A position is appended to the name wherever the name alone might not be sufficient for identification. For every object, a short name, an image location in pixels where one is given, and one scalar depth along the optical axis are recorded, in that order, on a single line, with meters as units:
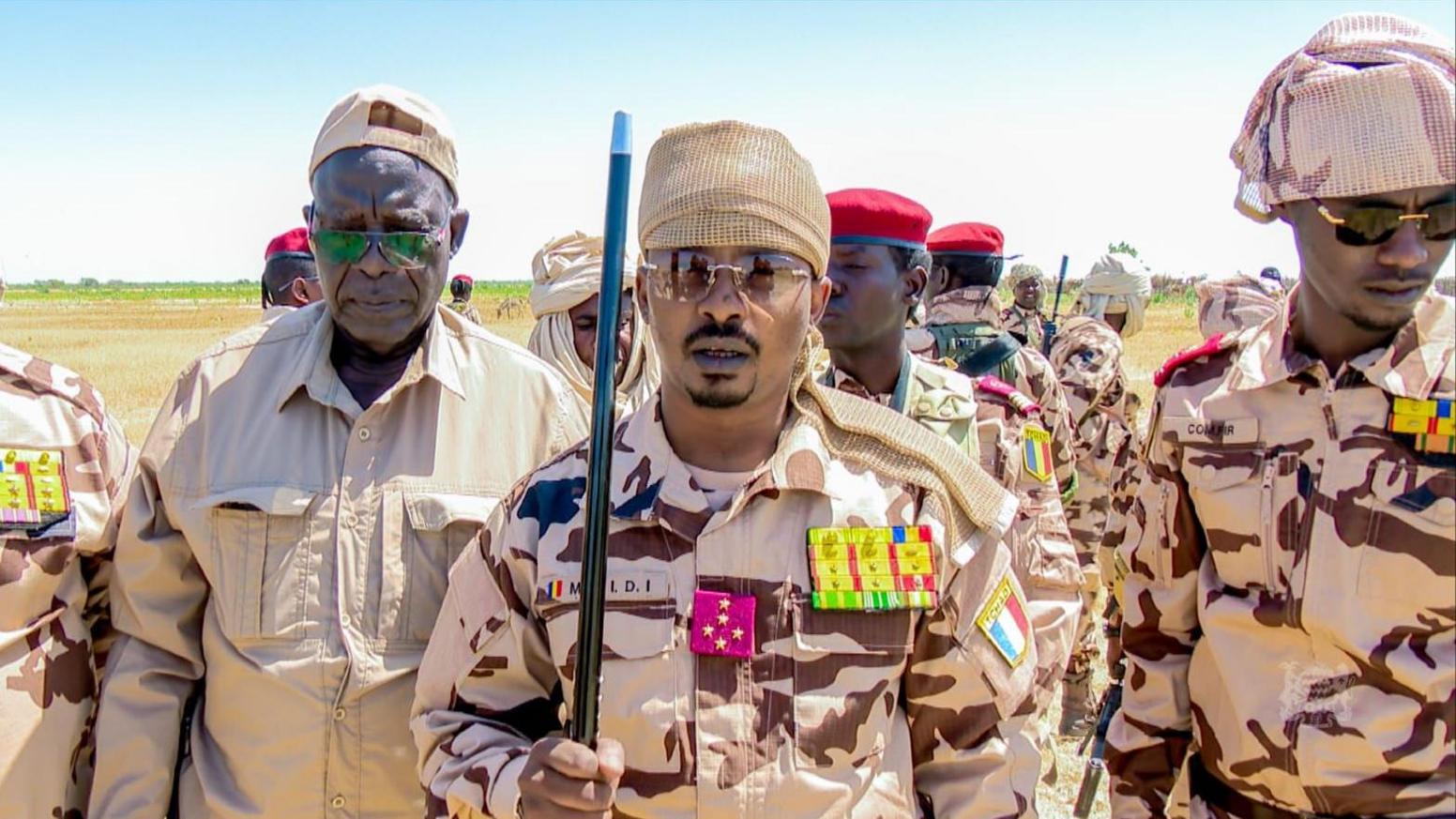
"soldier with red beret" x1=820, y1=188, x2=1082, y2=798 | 3.82
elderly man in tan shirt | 2.33
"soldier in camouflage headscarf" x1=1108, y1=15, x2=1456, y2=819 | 2.23
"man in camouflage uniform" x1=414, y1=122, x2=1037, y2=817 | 1.96
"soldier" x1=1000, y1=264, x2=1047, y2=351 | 9.62
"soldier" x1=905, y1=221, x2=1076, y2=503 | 5.39
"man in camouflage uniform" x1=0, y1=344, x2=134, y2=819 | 2.39
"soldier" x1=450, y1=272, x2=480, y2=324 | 11.02
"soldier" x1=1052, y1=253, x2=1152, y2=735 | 7.22
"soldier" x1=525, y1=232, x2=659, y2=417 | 4.50
